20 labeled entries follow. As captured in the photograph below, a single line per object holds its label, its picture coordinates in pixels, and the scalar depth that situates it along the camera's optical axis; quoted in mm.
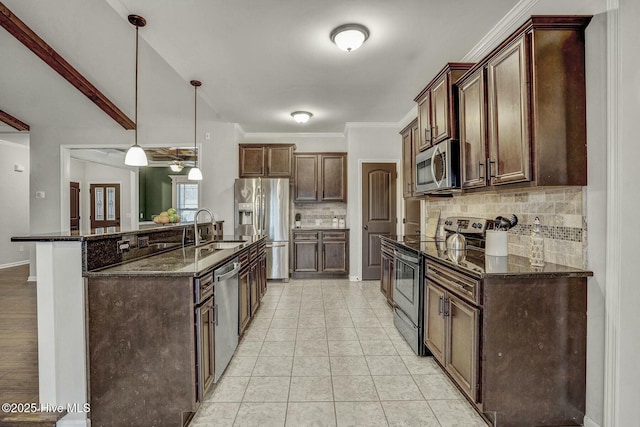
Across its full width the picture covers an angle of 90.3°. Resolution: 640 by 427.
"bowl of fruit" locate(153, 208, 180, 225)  3254
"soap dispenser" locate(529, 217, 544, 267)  1891
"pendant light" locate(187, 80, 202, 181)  4123
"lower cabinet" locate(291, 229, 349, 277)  5574
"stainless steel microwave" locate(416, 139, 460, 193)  2586
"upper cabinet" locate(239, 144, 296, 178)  5605
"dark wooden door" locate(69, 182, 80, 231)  8705
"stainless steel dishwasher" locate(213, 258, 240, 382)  2148
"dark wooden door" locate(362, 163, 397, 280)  5508
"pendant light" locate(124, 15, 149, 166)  3014
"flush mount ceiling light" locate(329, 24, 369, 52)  2590
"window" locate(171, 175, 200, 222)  9383
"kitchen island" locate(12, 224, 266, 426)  1775
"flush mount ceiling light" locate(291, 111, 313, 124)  4781
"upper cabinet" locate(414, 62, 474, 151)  2611
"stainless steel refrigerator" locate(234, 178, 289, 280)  5336
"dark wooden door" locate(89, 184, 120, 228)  9250
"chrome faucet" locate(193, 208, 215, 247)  3074
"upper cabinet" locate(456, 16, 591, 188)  1740
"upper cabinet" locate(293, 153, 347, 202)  5750
